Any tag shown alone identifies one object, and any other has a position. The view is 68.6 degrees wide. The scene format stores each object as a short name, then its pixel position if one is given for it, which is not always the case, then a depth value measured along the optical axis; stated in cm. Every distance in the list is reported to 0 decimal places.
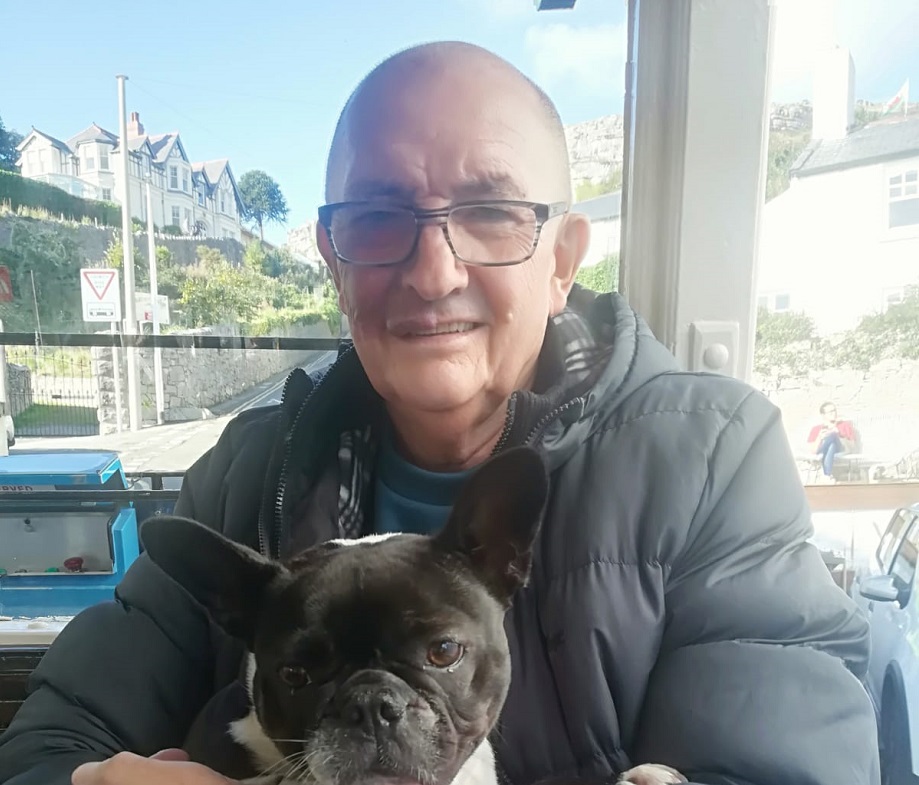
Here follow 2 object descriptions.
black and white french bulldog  56
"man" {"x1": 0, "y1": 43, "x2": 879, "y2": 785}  64
